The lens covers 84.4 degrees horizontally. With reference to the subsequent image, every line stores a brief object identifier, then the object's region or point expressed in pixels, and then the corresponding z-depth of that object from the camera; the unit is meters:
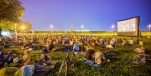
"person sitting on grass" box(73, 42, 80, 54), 7.17
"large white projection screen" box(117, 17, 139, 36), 15.82
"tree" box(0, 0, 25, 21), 12.44
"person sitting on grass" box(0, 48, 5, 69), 4.45
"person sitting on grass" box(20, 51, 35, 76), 3.48
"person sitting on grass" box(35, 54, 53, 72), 4.05
